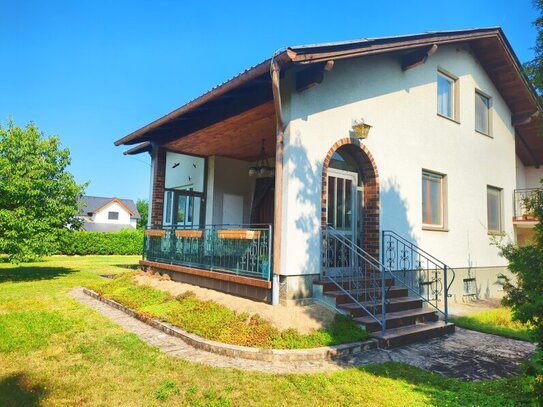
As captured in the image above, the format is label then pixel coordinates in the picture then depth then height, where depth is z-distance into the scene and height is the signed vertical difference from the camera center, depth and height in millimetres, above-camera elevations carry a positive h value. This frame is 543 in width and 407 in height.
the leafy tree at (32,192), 10602 +1037
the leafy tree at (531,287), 3164 -461
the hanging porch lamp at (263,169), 10656 +1856
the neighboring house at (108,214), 50156 +2019
